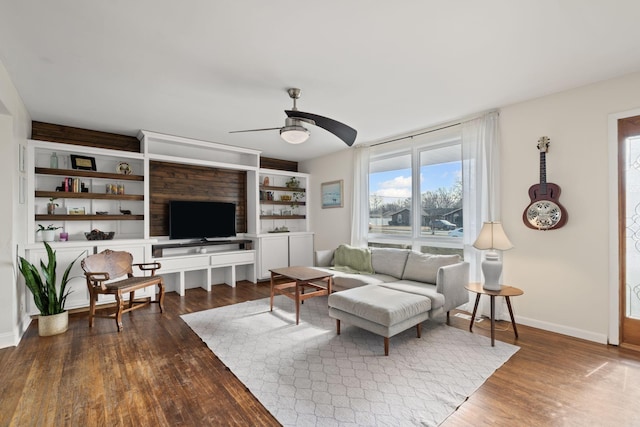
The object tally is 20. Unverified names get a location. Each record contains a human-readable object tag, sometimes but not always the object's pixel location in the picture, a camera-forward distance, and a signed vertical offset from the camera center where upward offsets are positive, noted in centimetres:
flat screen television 512 -10
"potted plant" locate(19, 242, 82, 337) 322 -93
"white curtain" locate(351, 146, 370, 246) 541 +26
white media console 480 -76
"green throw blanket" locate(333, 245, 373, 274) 466 -74
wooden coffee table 364 -85
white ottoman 277 -95
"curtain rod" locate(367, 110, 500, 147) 388 +124
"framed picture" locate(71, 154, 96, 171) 430 +75
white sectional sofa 288 -89
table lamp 319 -37
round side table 297 -83
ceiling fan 281 +84
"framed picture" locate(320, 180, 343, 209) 596 +41
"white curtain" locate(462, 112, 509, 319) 371 +39
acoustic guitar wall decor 323 +9
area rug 201 -132
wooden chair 352 -85
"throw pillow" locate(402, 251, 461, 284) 386 -70
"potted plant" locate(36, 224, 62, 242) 403 -24
